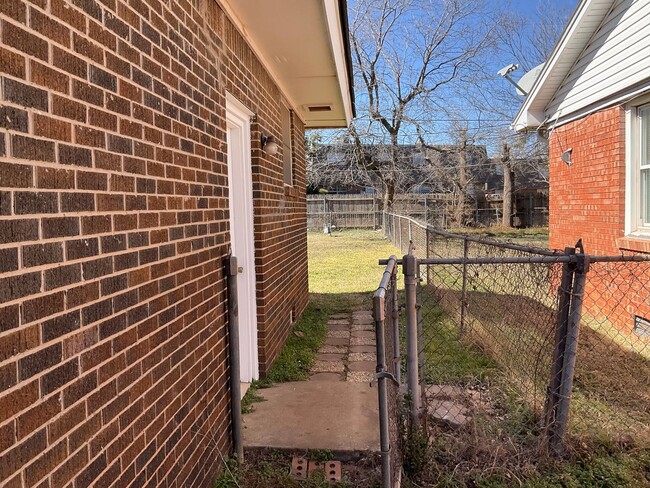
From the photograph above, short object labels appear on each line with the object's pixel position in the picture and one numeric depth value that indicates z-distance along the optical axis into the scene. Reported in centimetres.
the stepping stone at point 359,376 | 455
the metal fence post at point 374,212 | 2633
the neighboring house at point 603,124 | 576
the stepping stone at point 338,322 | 691
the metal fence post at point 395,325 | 289
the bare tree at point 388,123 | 2559
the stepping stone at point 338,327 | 662
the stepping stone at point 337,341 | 586
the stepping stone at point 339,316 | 722
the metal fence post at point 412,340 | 298
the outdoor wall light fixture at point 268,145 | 471
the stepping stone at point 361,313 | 737
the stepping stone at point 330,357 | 525
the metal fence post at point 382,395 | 212
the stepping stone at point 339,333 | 628
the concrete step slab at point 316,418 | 328
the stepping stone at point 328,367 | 486
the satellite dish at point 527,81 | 966
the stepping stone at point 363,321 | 687
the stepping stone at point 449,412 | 349
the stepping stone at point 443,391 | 393
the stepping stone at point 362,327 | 660
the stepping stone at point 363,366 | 491
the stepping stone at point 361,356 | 526
